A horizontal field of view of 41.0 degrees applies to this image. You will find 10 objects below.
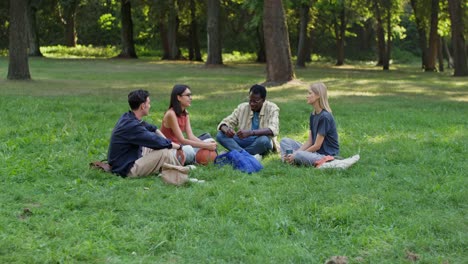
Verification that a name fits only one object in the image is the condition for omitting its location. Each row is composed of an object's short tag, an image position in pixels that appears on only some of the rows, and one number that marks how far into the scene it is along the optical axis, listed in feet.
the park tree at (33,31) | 138.62
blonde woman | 27.35
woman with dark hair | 27.81
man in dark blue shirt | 24.80
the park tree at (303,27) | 114.93
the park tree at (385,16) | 128.98
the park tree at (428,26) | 116.67
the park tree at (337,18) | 112.98
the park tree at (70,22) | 164.08
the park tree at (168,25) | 138.10
